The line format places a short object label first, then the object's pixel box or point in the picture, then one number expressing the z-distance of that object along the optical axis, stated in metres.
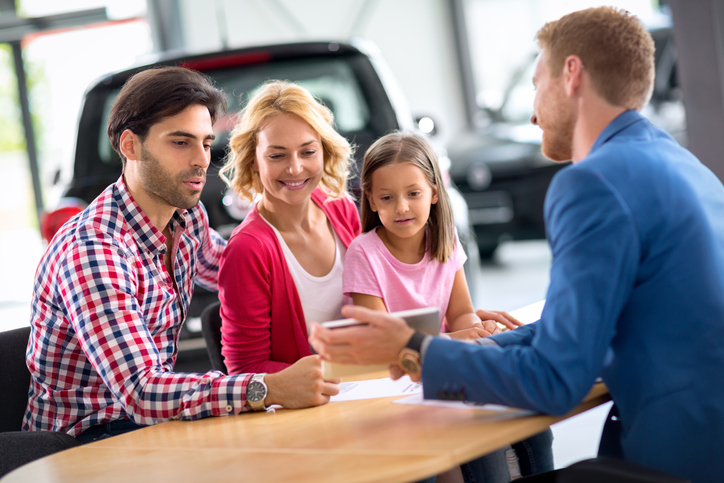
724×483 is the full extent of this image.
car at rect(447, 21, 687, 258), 6.78
